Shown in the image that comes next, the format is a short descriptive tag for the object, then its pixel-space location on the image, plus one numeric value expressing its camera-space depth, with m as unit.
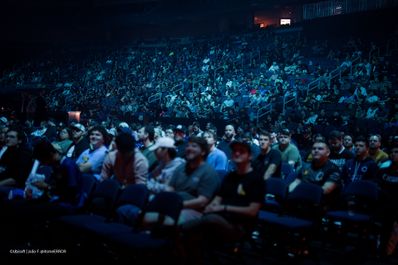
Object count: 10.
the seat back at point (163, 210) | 4.34
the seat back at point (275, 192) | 5.84
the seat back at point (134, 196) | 4.94
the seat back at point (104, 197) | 5.20
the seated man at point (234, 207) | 4.47
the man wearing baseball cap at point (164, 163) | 5.47
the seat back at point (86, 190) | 5.54
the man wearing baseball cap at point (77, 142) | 7.68
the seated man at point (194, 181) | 4.62
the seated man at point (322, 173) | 5.76
